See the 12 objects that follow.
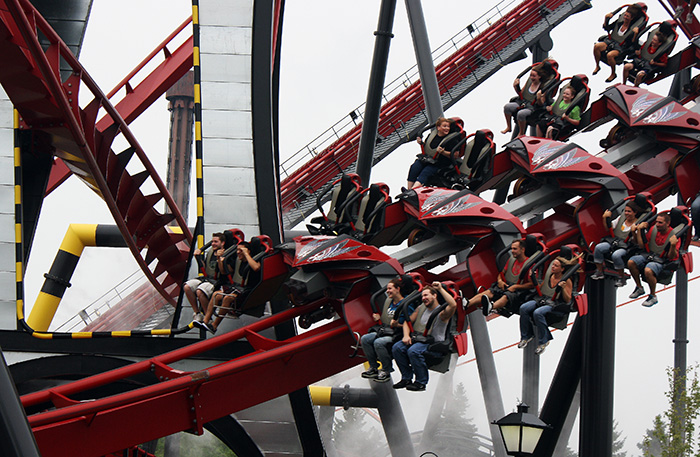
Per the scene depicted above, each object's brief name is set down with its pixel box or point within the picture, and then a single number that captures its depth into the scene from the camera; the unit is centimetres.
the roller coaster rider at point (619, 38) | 2089
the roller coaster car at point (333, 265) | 1723
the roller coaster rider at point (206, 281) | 1891
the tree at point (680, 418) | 2672
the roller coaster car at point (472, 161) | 1875
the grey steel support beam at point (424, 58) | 2456
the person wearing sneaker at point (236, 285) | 1842
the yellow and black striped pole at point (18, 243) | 2247
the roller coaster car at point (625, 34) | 2089
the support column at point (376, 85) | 2327
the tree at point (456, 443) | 4947
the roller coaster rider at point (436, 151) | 1897
